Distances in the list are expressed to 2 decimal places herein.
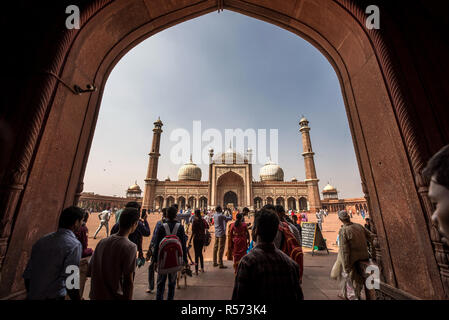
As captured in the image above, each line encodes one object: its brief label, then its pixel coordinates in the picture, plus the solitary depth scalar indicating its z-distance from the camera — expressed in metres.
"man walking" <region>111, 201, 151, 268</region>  3.35
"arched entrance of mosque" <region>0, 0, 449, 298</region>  1.83
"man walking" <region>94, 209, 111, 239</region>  8.19
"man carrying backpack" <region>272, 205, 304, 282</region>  2.38
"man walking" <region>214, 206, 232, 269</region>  4.71
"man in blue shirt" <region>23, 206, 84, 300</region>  1.43
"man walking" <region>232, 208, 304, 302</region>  1.16
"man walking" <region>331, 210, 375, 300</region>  2.72
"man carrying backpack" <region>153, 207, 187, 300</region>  2.44
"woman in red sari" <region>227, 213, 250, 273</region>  3.60
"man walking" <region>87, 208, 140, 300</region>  1.55
